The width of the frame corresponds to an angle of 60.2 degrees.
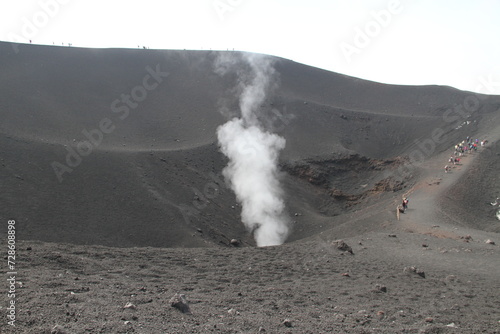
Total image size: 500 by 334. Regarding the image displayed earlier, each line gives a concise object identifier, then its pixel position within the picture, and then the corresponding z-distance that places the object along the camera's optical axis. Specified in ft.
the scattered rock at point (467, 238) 50.70
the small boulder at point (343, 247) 45.01
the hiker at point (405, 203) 67.92
